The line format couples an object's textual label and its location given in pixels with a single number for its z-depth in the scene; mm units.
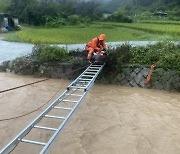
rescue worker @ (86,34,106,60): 4638
